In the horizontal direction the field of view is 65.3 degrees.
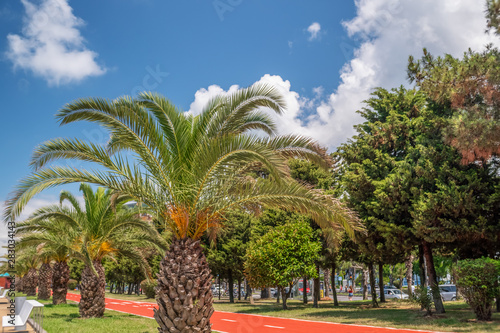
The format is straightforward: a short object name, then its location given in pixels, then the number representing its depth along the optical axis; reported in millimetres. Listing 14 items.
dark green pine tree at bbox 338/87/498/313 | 15805
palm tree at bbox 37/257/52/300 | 32938
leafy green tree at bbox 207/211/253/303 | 33125
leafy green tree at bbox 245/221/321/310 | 22891
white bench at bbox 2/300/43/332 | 12648
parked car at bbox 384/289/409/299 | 40969
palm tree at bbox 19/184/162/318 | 16969
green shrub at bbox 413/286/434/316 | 16203
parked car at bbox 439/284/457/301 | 35406
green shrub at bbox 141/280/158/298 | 38419
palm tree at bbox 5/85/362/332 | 8438
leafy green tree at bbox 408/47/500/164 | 13336
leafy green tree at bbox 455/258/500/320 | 13750
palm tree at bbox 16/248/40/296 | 30172
